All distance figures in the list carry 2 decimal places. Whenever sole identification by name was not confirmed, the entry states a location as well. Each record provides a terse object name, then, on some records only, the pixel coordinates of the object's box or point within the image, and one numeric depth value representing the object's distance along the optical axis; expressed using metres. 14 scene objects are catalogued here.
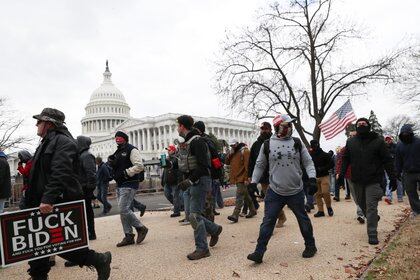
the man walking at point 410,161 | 8.00
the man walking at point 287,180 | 5.15
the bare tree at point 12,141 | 36.72
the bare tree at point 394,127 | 77.81
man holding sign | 4.02
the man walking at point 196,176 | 5.46
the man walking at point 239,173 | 8.62
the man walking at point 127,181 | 6.57
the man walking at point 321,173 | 9.22
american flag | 17.03
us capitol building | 107.88
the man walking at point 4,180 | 6.36
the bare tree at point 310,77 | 18.95
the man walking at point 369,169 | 6.14
